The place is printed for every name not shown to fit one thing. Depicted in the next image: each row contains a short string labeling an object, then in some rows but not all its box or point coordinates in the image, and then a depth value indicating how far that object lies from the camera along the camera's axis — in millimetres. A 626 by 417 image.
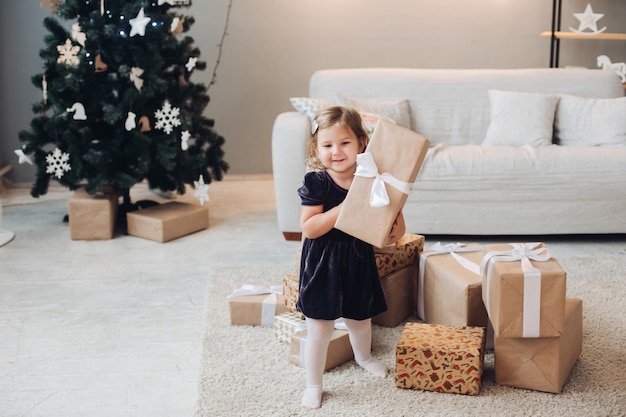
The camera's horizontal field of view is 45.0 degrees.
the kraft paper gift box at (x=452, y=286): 2275
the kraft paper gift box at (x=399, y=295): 2451
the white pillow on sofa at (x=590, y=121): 3668
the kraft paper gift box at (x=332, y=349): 2166
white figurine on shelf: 4539
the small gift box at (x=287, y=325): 2291
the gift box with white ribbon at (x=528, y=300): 1931
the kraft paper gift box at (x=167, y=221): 3535
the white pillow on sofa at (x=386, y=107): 3732
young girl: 1946
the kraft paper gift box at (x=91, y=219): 3562
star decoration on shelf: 4648
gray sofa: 3387
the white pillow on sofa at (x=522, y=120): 3701
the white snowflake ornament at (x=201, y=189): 3676
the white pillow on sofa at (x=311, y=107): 3474
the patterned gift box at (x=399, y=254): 2426
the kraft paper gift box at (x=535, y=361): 1995
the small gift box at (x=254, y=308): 2465
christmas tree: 3475
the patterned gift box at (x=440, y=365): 1997
